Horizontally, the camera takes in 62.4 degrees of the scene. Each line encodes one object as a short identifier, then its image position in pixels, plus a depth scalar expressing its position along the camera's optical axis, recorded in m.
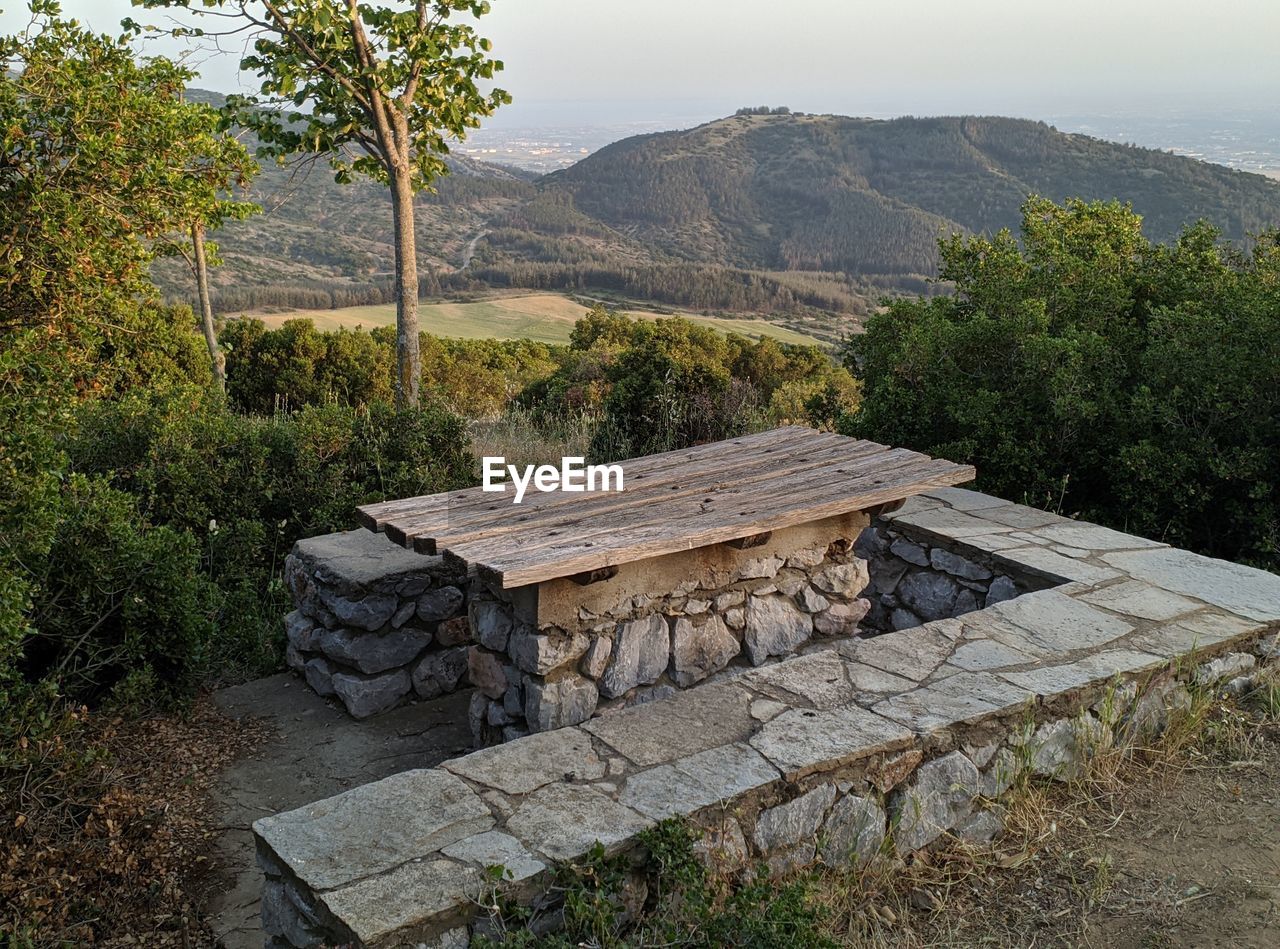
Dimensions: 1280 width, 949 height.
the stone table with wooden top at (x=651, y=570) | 3.97
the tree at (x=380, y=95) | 8.24
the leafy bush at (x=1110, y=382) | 6.27
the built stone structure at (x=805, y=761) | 2.71
